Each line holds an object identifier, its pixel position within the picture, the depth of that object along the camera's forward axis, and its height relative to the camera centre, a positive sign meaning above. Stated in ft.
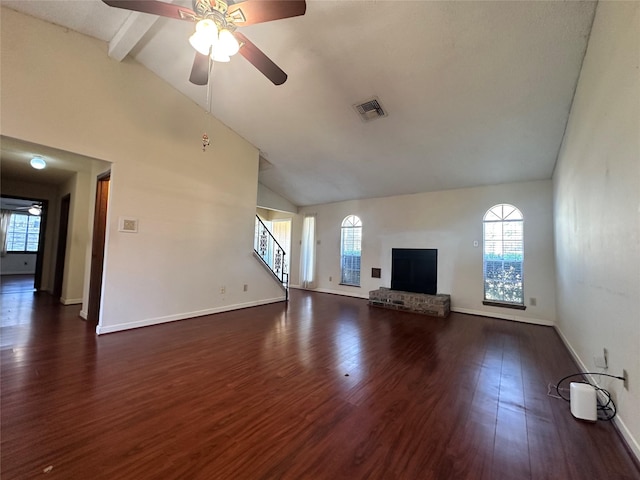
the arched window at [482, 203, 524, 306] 16.58 +0.27
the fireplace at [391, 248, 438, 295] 19.39 -1.11
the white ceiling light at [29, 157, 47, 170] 14.25 +4.50
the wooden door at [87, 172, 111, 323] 13.50 +0.03
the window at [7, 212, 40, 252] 30.53 +1.24
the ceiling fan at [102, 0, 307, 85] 6.23 +5.87
